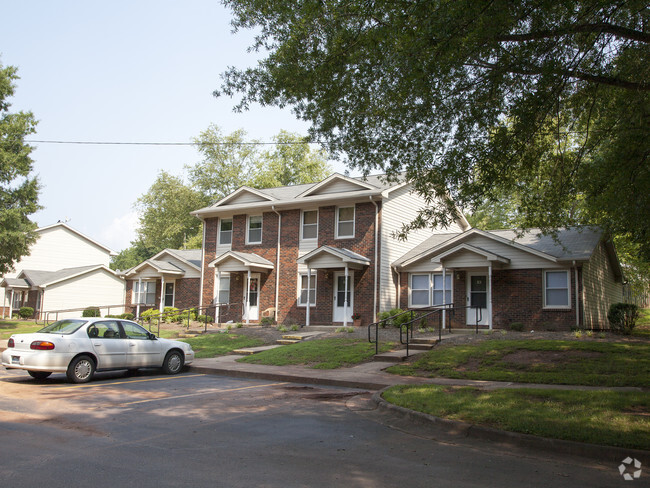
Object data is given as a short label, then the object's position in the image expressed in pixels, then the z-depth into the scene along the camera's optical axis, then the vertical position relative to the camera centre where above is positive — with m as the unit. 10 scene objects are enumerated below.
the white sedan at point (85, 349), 11.86 -1.21
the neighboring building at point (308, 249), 24.89 +2.56
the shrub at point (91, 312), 32.17 -0.92
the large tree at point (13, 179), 28.95 +6.29
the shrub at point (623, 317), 20.66 -0.37
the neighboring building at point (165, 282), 31.66 +1.00
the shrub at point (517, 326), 21.16 -0.81
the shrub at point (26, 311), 39.50 -1.10
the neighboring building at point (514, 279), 21.39 +1.11
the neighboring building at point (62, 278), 40.94 +1.47
